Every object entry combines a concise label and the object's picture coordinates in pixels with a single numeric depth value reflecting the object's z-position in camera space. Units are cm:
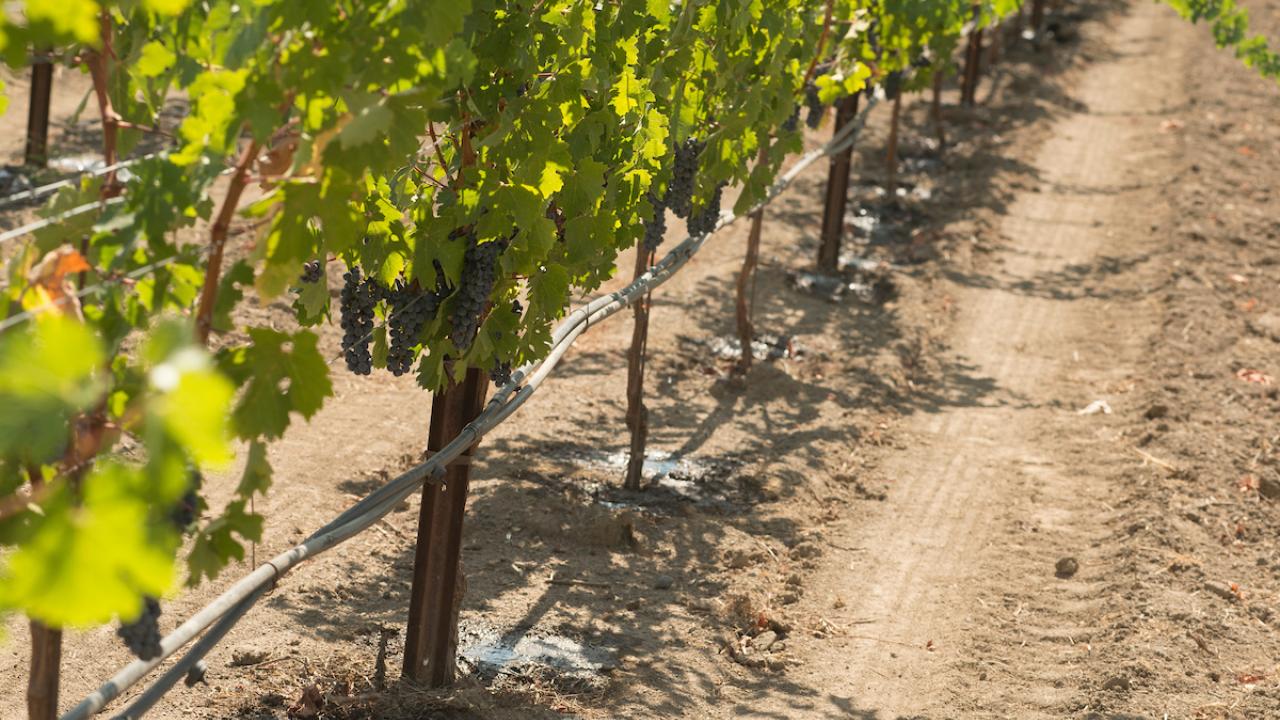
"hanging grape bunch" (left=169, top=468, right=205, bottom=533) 259
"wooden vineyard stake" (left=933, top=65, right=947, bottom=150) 1394
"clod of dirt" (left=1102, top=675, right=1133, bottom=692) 525
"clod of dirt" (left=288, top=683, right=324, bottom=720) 449
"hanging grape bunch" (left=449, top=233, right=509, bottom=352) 411
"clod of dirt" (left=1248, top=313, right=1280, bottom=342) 934
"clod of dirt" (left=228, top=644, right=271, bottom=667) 483
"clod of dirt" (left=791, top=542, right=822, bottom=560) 634
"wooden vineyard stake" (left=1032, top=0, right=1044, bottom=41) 2136
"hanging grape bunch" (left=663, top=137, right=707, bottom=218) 611
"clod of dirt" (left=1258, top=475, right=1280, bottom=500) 705
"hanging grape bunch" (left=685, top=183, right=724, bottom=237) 668
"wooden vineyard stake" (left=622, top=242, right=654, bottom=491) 661
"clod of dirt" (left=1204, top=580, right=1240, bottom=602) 602
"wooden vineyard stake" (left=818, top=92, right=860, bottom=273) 1021
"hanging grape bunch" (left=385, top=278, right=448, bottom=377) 419
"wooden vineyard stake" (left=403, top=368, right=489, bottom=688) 462
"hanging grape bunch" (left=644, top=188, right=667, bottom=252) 620
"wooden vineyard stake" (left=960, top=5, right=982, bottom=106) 1590
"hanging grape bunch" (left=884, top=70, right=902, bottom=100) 1132
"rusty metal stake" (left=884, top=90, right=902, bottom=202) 1195
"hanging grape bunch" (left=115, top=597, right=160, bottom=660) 270
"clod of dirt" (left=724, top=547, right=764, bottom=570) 612
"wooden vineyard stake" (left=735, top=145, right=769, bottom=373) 804
